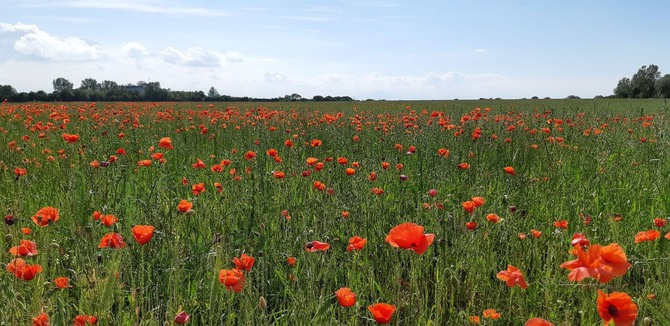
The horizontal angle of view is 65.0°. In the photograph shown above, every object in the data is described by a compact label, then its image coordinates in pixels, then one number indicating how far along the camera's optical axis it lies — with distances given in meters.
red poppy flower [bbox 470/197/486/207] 2.44
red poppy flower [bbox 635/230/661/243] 2.01
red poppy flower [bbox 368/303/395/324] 1.40
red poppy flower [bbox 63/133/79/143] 3.58
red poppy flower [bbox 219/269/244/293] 1.58
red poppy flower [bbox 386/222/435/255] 1.57
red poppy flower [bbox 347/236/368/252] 1.85
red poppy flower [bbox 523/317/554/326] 1.18
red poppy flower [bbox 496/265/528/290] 1.59
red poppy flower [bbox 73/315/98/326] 1.50
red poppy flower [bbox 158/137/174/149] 3.28
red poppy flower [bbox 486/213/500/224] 2.32
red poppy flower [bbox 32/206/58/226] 2.09
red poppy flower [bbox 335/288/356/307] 1.53
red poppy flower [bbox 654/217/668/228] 2.27
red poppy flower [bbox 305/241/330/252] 1.72
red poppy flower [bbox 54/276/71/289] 1.79
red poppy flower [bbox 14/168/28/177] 2.92
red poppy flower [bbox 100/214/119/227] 2.05
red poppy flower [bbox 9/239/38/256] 1.82
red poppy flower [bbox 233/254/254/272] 1.79
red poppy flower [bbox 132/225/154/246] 1.80
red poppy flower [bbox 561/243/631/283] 1.31
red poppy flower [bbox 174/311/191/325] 1.39
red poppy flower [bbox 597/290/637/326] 1.25
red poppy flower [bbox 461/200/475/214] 2.31
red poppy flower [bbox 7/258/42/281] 1.65
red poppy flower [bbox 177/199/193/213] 2.16
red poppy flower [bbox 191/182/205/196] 2.70
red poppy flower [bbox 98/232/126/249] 1.80
